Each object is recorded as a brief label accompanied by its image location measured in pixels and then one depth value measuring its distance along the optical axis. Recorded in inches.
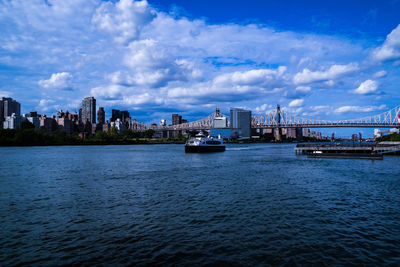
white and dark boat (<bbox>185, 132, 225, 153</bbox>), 3157.5
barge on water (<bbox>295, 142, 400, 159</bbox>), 2252.7
